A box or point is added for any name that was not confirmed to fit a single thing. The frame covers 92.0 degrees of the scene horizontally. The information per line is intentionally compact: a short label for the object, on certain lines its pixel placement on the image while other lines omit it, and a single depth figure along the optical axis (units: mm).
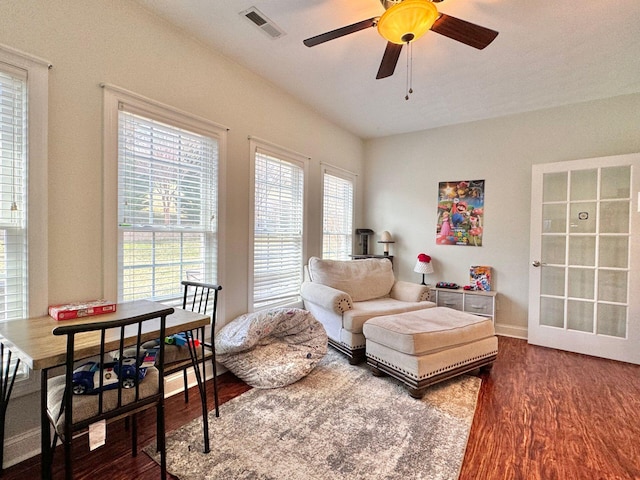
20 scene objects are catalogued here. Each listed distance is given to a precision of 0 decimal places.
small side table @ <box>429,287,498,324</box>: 3668
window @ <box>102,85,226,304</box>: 2055
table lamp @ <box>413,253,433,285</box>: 4073
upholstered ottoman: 2252
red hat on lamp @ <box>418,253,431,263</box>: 4090
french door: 3037
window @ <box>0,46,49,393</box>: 1585
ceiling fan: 1558
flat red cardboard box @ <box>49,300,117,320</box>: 1573
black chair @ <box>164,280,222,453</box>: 1677
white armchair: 2844
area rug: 1546
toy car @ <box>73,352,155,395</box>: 1283
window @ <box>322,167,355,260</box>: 4082
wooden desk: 1149
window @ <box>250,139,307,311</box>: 3041
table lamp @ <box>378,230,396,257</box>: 4434
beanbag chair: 2400
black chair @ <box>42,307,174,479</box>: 1122
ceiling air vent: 2086
